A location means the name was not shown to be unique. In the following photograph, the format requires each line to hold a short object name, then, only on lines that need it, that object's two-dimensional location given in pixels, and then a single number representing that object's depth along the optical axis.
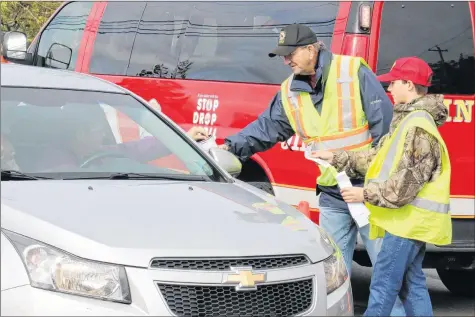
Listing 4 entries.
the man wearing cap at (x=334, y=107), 8.29
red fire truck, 9.90
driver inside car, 6.80
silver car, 5.36
